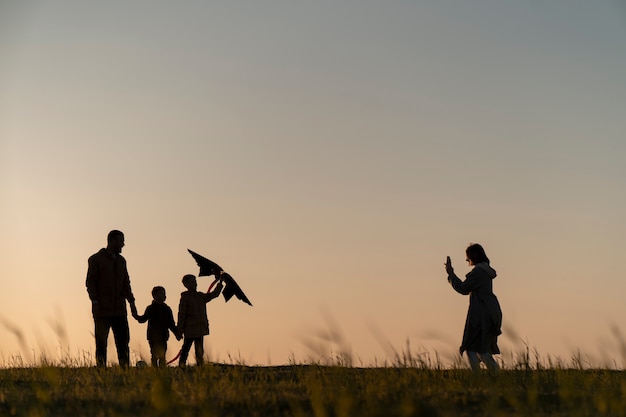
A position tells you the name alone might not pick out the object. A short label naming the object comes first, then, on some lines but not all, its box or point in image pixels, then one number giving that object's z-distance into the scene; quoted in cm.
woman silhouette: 1398
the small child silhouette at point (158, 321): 1534
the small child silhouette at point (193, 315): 1537
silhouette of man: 1482
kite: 1513
